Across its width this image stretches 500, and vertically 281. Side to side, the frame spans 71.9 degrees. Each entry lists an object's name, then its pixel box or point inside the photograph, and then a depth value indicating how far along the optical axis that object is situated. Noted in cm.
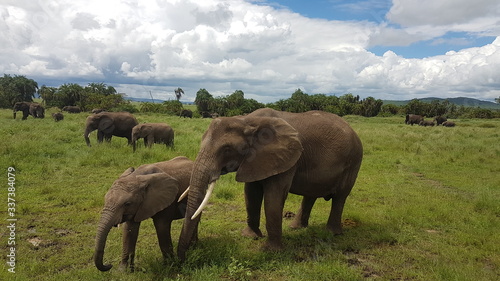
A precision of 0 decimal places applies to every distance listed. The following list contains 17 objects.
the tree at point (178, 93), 11319
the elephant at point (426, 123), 4334
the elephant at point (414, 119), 4500
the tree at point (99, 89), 7018
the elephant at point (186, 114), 5419
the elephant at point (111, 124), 1672
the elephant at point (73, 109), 4644
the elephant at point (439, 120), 4645
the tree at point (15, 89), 5954
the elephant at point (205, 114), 5797
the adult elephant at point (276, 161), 485
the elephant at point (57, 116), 2844
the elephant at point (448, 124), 4085
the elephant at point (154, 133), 1557
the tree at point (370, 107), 6925
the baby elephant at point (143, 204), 424
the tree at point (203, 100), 7715
